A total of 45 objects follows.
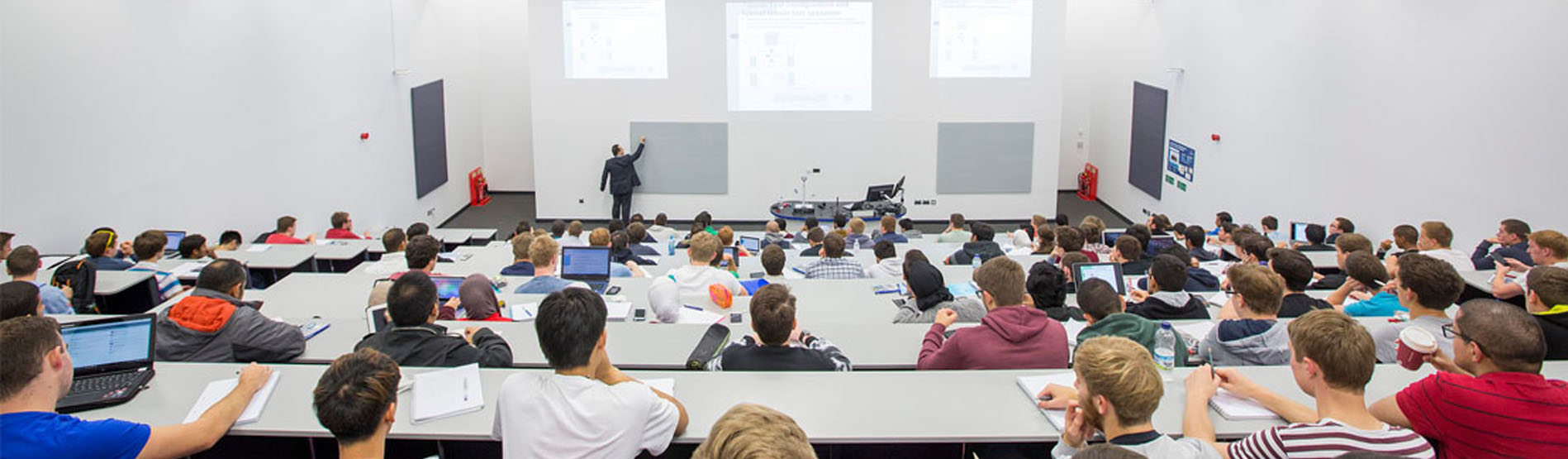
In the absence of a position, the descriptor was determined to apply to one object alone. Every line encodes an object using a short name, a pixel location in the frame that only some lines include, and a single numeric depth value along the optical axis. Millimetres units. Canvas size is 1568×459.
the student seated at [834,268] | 6469
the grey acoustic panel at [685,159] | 12398
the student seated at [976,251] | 7254
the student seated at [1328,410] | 2516
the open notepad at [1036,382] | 3140
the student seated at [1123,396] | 2459
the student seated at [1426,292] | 3695
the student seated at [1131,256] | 6379
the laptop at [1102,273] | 5195
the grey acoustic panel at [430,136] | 11984
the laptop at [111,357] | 3180
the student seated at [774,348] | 3434
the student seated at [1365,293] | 4836
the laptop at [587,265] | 5859
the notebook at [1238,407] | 2949
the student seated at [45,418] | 2480
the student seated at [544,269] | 5527
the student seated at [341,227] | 8742
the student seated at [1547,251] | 5613
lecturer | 12172
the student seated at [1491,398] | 2654
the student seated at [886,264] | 6609
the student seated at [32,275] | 4863
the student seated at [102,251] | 6073
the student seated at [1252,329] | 3736
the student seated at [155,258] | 5977
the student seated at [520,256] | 6332
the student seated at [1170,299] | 4594
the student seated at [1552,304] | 3697
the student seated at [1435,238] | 6566
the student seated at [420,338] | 3557
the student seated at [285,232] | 7938
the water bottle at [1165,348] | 3414
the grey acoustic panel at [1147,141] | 12000
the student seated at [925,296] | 4648
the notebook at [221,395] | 3018
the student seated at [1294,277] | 4711
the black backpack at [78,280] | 5309
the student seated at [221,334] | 3830
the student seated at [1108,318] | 3564
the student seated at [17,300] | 4016
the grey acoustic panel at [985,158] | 12391
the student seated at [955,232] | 8668
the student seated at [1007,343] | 3568
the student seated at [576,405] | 2641
